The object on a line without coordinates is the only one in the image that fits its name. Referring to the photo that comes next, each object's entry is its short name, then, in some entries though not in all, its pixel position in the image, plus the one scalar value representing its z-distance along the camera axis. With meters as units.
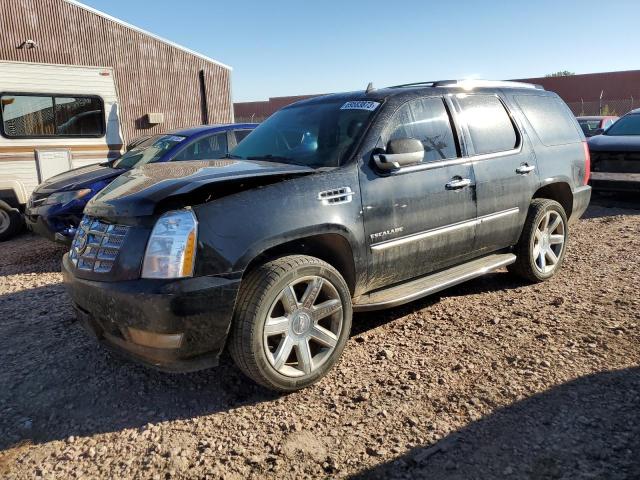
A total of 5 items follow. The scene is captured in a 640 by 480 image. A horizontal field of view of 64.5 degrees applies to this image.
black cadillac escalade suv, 2.78
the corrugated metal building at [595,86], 32.53
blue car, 6.13
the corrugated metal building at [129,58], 11.39
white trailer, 8.37
